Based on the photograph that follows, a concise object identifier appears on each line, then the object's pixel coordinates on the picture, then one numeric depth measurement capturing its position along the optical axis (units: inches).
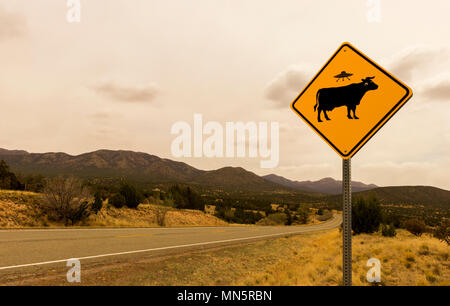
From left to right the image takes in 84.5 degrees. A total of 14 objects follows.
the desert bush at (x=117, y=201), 776.3
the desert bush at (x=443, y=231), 379.2
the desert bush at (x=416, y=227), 694.5
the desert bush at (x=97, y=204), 657.6
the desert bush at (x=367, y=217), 588.7
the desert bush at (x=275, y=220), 1254.9
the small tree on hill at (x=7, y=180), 815.8
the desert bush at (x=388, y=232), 513.0
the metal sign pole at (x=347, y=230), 104.0
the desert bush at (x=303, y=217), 1477.6
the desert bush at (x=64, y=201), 570.6
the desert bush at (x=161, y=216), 765.1
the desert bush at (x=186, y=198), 1151.6
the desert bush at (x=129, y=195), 818.9
